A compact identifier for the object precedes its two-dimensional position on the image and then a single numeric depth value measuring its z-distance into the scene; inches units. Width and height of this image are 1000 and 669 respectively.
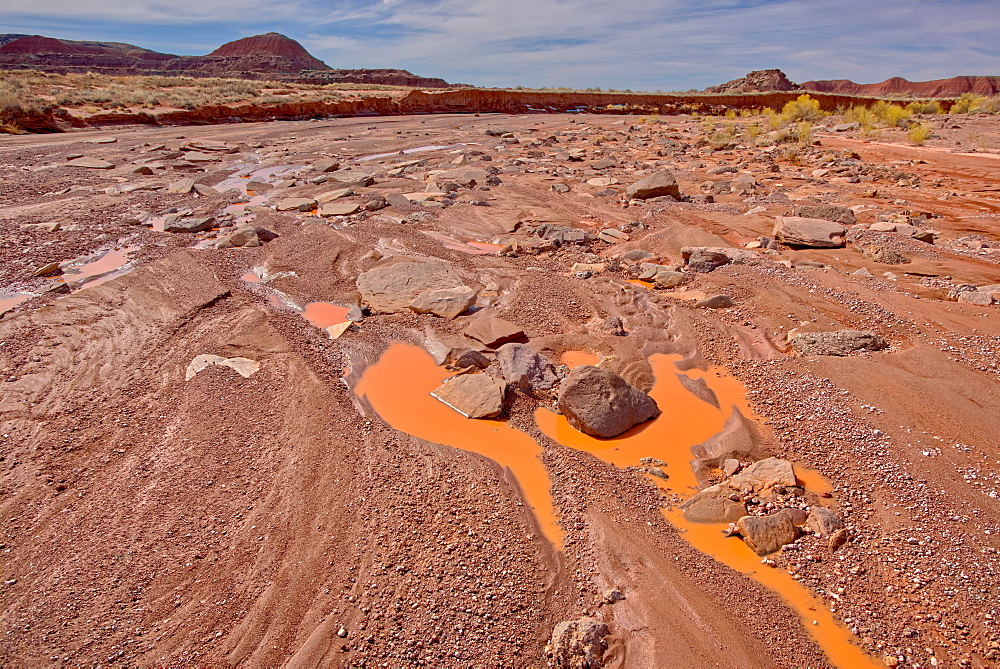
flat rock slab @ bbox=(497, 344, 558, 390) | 204.8
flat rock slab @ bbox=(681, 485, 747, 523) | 148.6
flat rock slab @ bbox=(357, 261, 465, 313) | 269.1
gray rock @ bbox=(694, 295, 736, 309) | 267.6
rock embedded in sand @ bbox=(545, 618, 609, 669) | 105.9
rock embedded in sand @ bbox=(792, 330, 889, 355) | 218.8
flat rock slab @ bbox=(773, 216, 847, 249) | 339.3
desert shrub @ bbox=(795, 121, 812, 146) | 744.6
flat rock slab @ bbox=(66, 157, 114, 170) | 590.6
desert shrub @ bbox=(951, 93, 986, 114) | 1075.9
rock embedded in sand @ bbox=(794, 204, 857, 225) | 379.9
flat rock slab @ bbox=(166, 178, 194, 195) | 500.7
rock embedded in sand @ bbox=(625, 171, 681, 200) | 455.0
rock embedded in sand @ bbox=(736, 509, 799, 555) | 138.3
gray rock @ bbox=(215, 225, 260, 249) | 354.3
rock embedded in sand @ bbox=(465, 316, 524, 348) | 232.2
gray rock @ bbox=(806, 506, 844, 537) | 138.9
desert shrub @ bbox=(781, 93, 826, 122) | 1085.1
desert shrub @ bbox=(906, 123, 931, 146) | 715.4
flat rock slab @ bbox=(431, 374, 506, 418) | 192.2
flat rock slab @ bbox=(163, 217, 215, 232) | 386.9
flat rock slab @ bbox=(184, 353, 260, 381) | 207.3
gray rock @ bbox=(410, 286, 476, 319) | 259.4
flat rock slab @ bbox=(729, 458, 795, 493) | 154.7
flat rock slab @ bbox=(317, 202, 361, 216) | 422.6
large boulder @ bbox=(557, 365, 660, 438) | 184.1
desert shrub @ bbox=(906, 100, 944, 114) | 1094.1
